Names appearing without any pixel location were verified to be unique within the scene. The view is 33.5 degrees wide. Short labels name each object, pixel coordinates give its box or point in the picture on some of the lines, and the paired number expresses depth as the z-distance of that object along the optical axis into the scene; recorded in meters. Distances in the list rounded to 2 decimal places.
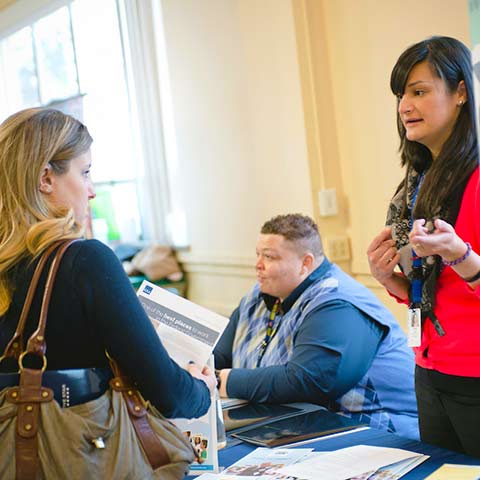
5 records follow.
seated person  2.57
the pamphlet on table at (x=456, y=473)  1.65
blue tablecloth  1.74
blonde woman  1.45
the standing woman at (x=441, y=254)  1.83
